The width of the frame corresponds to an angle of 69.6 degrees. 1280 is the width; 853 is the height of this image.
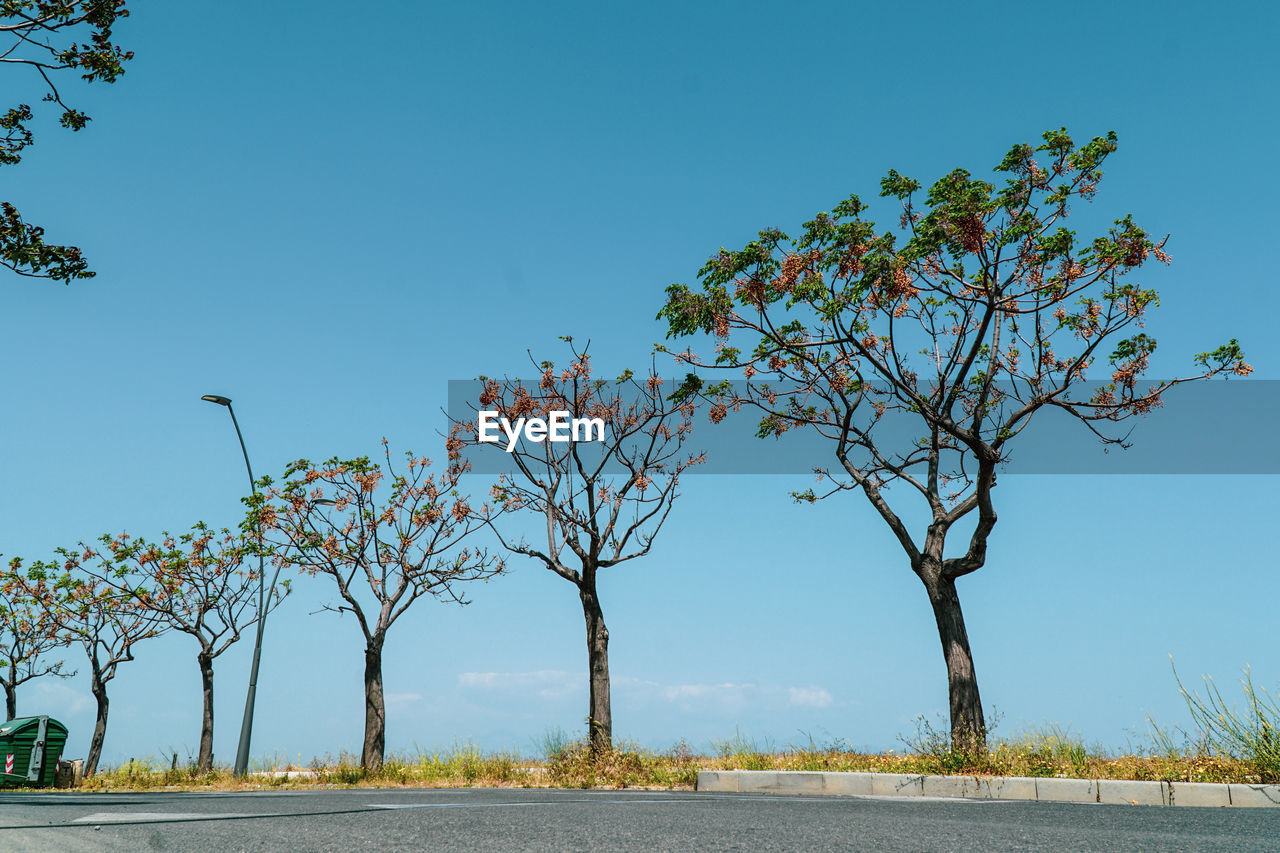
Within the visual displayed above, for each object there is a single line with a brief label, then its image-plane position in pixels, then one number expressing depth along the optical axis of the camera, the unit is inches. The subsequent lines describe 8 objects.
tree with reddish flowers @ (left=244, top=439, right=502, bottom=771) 977.5
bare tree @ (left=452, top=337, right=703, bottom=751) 844.6
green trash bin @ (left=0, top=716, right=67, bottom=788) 870.4
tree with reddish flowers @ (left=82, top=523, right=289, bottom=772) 1174.3
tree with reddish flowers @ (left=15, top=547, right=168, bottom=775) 1218.6
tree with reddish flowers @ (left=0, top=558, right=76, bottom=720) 1312.7
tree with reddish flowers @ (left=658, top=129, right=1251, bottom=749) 665.0
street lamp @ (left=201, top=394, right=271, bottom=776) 874.8
